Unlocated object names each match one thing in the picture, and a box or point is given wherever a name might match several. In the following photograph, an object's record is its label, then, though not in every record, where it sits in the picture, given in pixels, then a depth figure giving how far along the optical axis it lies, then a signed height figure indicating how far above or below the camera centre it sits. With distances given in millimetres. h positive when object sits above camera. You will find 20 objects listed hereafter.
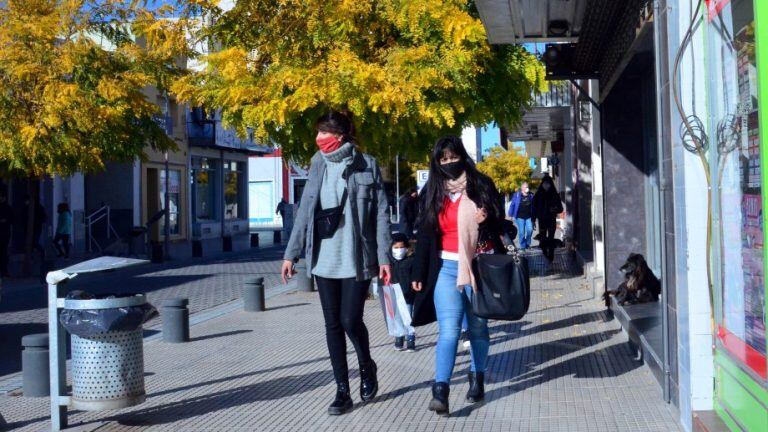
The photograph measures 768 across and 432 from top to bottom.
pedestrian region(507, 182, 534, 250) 23844 +249
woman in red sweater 6273 -100
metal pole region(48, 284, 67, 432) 6176 -814
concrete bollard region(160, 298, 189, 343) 10195 -932
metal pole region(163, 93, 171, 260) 25234 +308
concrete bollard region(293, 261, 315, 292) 15579 -861
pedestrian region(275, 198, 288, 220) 38281 +843
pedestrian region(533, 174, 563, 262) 19250 +243
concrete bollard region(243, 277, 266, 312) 13039 -893
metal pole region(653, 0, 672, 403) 5840 +286
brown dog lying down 9781 -612
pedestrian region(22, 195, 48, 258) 21559 +296
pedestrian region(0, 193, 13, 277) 19500 +81
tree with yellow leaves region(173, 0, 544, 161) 11281 +1857
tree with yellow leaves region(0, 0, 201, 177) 17781 +2735
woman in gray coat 6379 -63
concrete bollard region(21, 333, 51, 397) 7438 -994
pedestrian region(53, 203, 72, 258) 25281 +74
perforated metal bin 6043 -824
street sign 24723 +1284
